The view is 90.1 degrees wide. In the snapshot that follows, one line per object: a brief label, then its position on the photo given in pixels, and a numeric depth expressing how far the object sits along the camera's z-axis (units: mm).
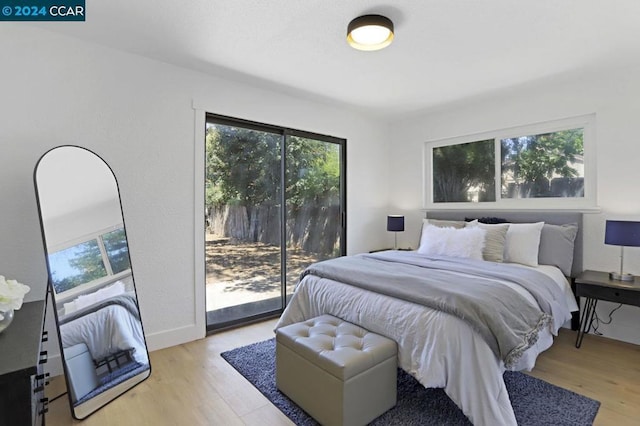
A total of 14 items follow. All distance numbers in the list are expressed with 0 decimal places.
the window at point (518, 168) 3201
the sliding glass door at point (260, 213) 3172
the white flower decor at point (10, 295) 1421
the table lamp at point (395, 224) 4184
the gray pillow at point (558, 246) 2961
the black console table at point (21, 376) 1136
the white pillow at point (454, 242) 3102
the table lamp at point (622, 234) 2498
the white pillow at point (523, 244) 2969
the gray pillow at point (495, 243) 3056
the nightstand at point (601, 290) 2482
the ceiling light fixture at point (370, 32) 2049
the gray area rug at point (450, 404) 1798
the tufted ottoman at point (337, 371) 1648
